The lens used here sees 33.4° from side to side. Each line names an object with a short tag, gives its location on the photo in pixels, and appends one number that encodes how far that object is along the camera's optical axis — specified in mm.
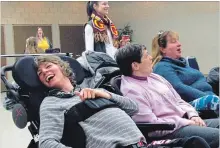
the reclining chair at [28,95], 1894
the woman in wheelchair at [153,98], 1847
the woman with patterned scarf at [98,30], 3072
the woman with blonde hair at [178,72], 2229
